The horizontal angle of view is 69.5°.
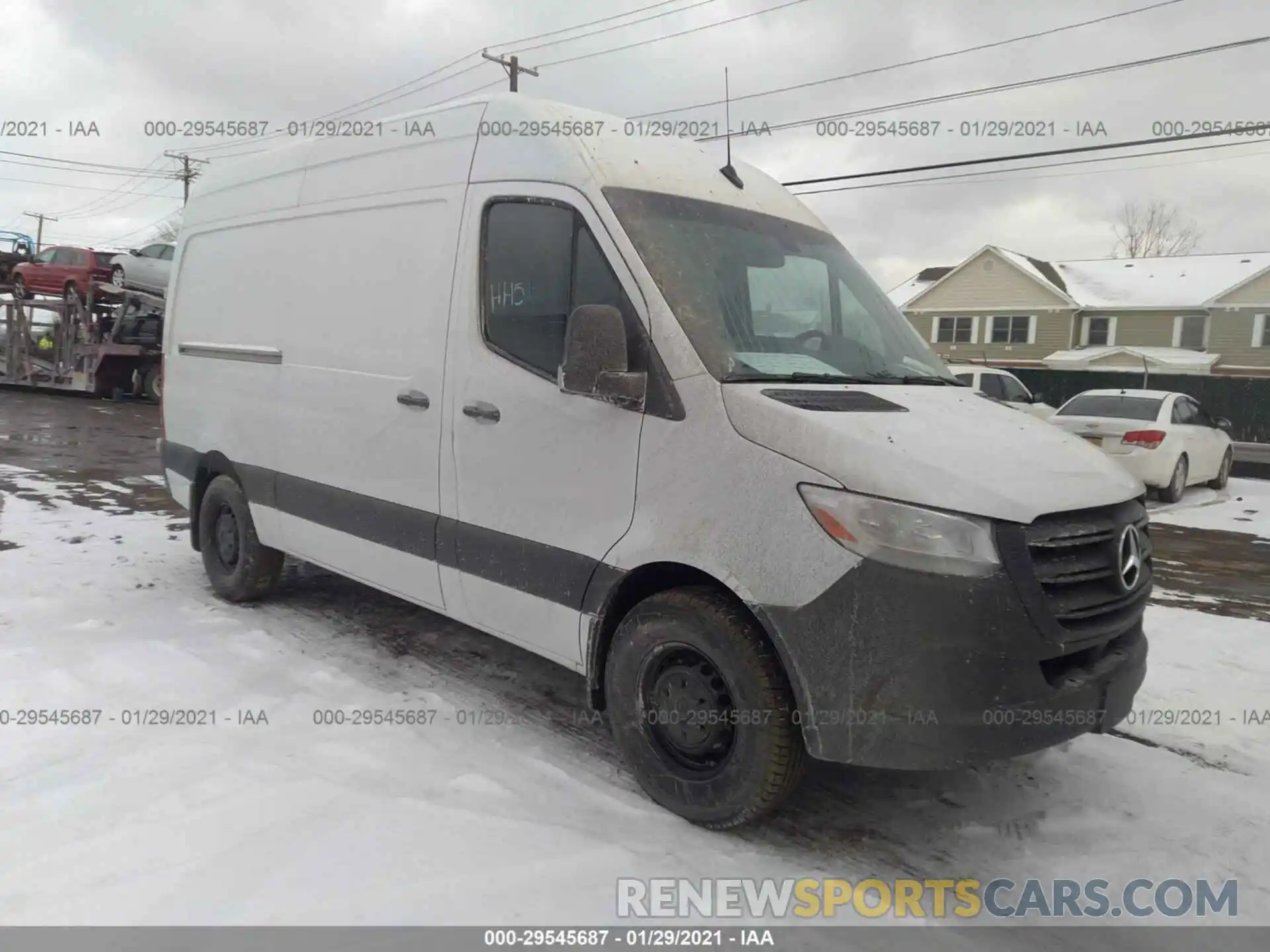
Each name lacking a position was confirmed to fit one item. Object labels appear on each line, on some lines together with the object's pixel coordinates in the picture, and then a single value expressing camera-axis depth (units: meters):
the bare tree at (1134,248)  53.50
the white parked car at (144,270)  20.47
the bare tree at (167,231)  48.96
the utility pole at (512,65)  25.17
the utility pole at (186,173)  45.24
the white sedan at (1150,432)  11.55
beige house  33.81
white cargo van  2.80
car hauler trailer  20.38
